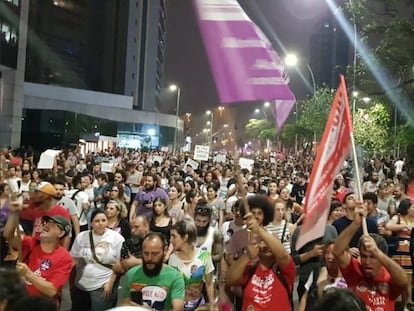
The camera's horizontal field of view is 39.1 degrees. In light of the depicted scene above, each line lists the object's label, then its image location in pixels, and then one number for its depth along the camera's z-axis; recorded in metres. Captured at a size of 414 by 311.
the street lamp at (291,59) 15.96
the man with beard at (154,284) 4.63
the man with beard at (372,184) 13.95
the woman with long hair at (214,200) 9.10
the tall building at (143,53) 103.00
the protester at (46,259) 4.69
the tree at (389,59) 20.72
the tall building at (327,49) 145.54
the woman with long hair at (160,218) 7.82
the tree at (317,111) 33.56
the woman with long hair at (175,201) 9.42
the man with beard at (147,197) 9.02
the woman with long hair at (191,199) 9.60
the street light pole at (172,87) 40.28
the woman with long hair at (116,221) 7.11
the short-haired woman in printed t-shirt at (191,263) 5.41
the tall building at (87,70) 43.78
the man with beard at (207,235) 5.66
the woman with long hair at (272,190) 10.34
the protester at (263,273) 4.41
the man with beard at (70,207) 8.07
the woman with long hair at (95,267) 5.95
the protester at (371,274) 4.46
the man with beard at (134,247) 5.88
